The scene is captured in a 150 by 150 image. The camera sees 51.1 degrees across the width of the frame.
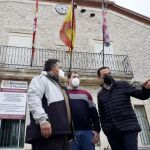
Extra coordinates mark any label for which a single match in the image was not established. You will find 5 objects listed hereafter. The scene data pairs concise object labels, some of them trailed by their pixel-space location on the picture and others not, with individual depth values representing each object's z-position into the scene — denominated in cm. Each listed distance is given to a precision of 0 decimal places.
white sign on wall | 602
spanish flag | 658
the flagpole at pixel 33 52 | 699
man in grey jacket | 194
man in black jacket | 239
